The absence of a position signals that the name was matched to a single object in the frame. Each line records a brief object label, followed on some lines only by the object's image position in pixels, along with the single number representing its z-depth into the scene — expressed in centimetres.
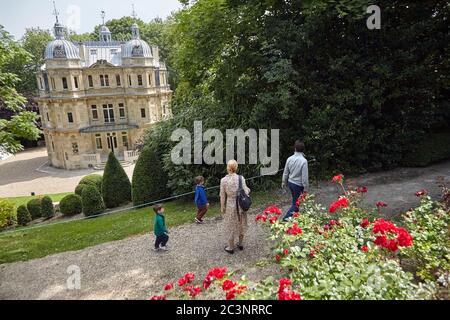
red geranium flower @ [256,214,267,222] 559
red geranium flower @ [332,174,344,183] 658
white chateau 3606
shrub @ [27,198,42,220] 1919
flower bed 388
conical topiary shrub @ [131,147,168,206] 1322
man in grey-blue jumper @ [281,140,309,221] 721
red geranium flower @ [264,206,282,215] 564
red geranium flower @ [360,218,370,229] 540
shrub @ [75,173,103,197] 2010
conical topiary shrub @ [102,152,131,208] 1686
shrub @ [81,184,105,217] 1586
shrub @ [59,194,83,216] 1764
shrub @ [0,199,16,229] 1054
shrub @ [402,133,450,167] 1185
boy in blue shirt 855
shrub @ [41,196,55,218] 1841
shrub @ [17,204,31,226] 1717
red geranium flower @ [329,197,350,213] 549
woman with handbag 671
